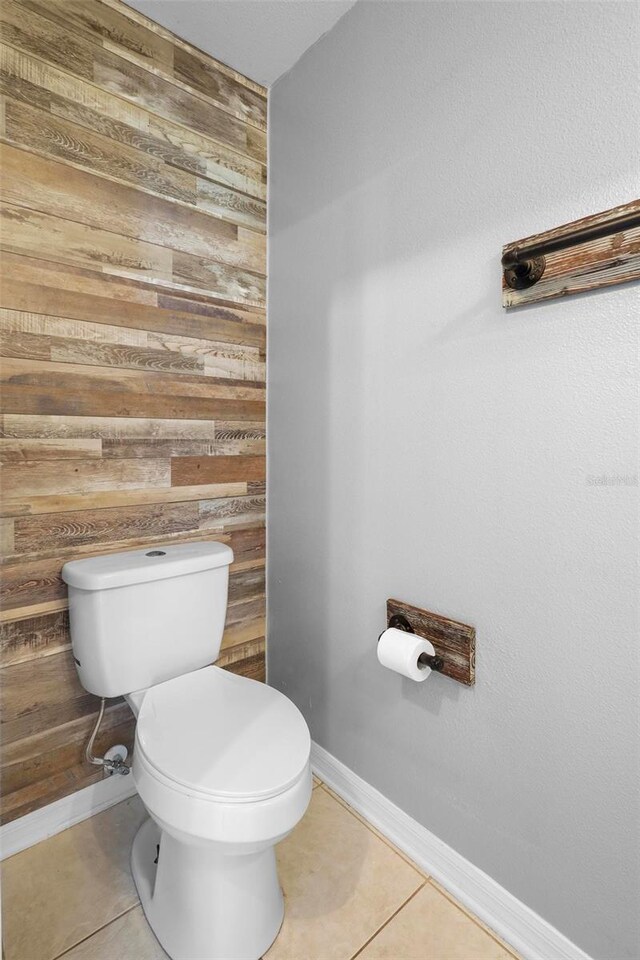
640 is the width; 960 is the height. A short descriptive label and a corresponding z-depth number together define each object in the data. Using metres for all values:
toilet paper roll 1.26
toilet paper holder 1.29
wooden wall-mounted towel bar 0.94
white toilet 1.04
